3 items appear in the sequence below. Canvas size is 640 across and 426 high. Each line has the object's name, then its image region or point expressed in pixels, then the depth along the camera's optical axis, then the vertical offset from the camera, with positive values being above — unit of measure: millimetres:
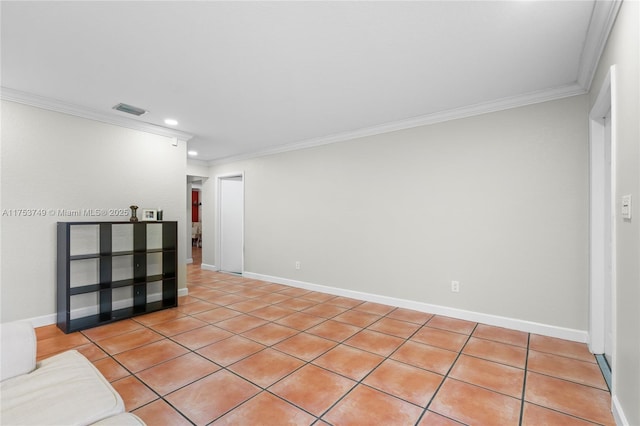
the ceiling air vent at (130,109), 3589 +1314
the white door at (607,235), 2625 -192
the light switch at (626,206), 1657 +40
